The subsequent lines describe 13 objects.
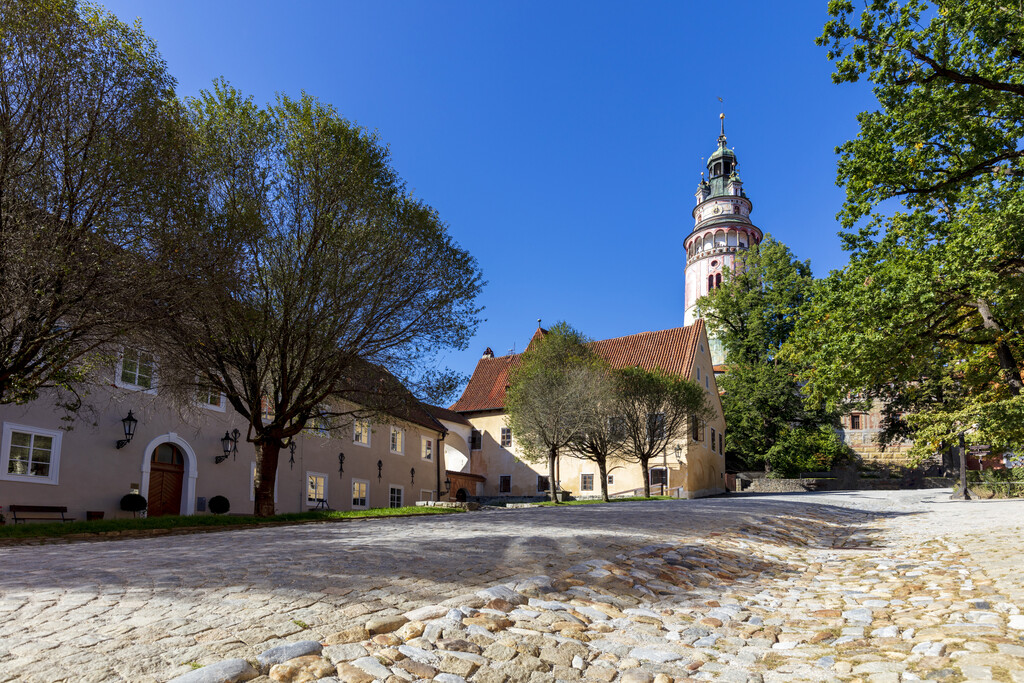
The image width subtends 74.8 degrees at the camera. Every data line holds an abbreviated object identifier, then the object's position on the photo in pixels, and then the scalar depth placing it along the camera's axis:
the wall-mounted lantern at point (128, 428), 19.08
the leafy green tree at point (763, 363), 42.75
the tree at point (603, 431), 29.85
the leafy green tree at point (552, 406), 28.17
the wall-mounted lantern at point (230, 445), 22.50
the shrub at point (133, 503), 18.91
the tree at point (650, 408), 31.86
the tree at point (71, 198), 11.42
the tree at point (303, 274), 16.25
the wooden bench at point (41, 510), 15.97
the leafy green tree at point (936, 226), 11.51
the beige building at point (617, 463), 37.72
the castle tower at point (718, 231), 77.50
